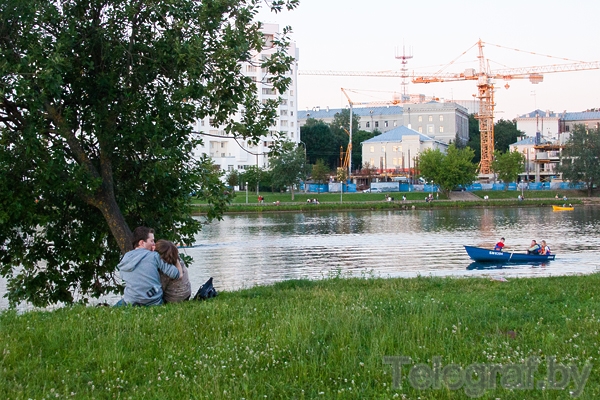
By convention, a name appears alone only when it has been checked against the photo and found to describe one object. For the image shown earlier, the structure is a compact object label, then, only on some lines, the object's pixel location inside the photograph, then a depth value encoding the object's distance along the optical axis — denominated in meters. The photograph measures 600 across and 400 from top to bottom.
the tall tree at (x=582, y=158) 97.81
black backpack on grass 11.64
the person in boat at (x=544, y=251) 34.71
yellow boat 80.89
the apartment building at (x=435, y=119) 161.38
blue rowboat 34.09
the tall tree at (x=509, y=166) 108.31
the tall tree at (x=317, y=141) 140.12
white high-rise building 113.50
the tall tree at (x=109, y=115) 13.05
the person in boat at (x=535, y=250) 34.81
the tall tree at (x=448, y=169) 102.06
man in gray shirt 10.36
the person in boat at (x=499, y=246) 36.75
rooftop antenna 173.75
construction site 129.62
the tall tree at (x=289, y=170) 101.44
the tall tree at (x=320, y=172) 115.00
